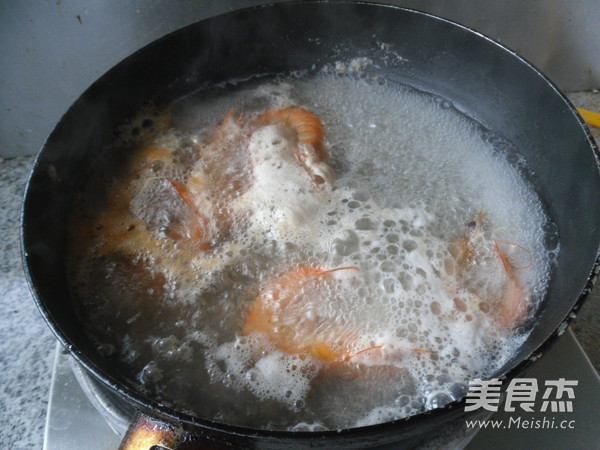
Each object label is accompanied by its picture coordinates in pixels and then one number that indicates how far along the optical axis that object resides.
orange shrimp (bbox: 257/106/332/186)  0.43
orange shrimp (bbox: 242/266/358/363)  0.36
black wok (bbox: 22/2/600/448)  0.30
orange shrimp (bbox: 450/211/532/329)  0.37
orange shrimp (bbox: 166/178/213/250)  0.40
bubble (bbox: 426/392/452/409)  0.34
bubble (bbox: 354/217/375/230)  0.40
